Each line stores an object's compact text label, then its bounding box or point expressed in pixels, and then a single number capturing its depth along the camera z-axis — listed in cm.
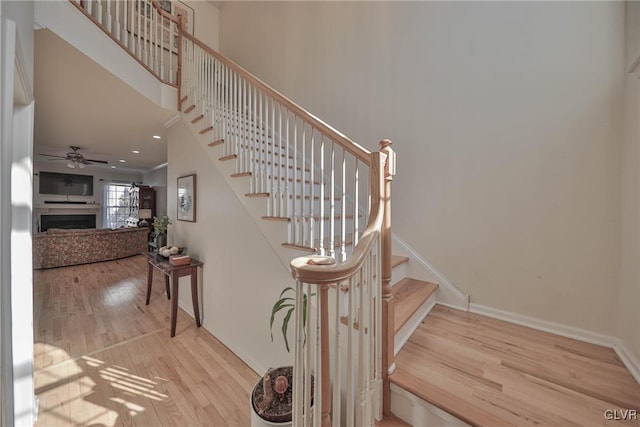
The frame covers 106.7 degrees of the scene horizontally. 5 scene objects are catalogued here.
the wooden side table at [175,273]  243
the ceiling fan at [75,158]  453
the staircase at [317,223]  83
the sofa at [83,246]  470
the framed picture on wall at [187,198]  290
